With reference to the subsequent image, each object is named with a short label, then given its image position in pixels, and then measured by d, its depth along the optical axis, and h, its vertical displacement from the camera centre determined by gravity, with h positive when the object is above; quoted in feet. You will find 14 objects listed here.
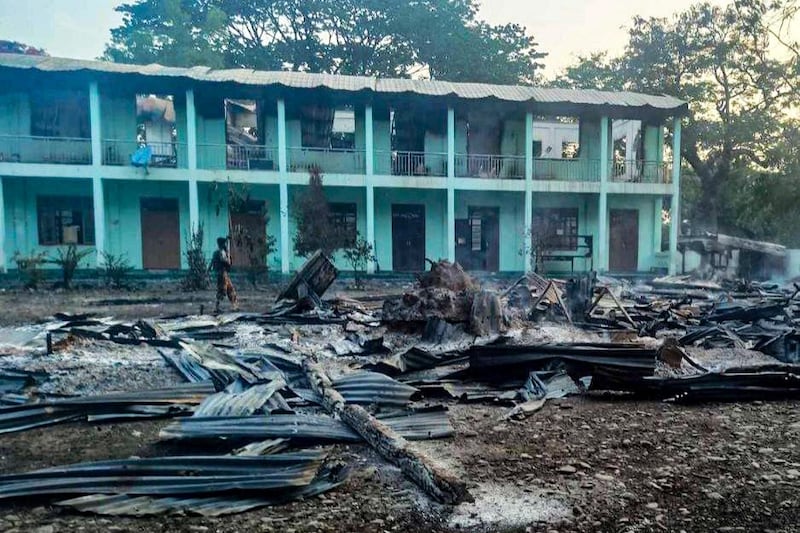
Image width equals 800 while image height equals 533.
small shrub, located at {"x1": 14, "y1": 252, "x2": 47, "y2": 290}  47.01 -2.49
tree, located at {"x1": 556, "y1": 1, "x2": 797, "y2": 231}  75.15 +22.33
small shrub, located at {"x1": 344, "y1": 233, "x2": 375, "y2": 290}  52.70 -1.63
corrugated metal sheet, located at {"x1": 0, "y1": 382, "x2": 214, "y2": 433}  13.62 -4.34
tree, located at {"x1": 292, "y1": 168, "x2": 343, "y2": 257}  53.31 +1.04
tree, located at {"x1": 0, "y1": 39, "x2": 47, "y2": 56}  69.10 +24.50
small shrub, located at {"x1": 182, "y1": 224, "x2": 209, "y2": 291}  48.96 -2.68
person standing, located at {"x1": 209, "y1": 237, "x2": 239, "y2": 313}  35.09 -1.71
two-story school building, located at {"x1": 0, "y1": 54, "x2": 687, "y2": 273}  55.11 +8.11
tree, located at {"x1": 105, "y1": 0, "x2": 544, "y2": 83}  80.48 +29.95
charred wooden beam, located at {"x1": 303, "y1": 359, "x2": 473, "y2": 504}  9.44 -4.20
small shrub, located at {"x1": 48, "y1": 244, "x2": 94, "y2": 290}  47.98 -1.94
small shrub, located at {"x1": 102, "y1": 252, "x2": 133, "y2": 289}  49.65 -2.84
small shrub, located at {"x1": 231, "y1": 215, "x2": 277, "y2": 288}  50.66 -1.57
